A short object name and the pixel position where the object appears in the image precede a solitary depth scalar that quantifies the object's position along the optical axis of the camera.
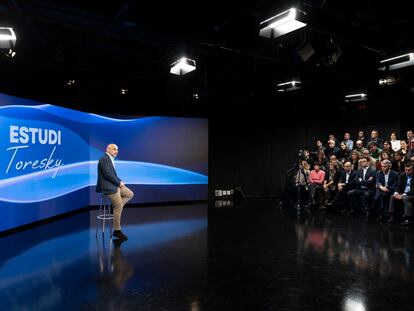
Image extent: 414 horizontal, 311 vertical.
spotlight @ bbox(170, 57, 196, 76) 6.24
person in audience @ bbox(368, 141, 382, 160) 8.08
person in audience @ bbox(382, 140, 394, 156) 7.75
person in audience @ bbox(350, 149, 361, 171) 8.01
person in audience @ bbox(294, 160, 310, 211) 8.39
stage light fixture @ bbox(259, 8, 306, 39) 4.36
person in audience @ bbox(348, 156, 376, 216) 7.06
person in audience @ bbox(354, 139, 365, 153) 8.36
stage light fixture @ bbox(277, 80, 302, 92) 8.15
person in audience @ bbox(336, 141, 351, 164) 8.84
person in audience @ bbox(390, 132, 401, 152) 8.21
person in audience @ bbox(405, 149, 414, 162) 6.94
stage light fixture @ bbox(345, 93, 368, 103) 9.85
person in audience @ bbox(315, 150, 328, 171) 8.72
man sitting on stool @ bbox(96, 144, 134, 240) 4.63
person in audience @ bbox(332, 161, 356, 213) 7.52
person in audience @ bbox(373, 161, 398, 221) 6.50
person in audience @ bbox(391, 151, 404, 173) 7.15
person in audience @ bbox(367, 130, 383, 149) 8.48
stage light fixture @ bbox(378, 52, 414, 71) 5.96
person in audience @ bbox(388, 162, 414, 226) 6.09
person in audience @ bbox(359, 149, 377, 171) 7.14
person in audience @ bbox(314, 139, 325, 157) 8.99
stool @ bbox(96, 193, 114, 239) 5.15
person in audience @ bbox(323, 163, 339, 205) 7.91
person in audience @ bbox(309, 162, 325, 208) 8.12
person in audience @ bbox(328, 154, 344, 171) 8.12
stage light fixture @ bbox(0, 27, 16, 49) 4.66
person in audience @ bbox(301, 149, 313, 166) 8.97
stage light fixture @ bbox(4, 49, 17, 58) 5.57
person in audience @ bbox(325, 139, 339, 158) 9.01
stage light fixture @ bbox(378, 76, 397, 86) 8.25
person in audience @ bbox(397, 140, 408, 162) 7.41
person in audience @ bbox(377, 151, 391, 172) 6.89
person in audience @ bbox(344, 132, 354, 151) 9.18
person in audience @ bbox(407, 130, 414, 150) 7.38
